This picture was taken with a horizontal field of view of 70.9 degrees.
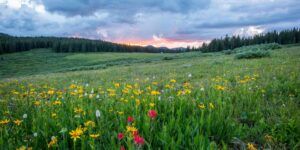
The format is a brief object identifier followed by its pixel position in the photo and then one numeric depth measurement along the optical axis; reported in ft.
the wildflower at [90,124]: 8.07
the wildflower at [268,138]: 8.58
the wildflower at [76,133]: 6.78
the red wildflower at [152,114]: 8.33
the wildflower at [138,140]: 5.66
